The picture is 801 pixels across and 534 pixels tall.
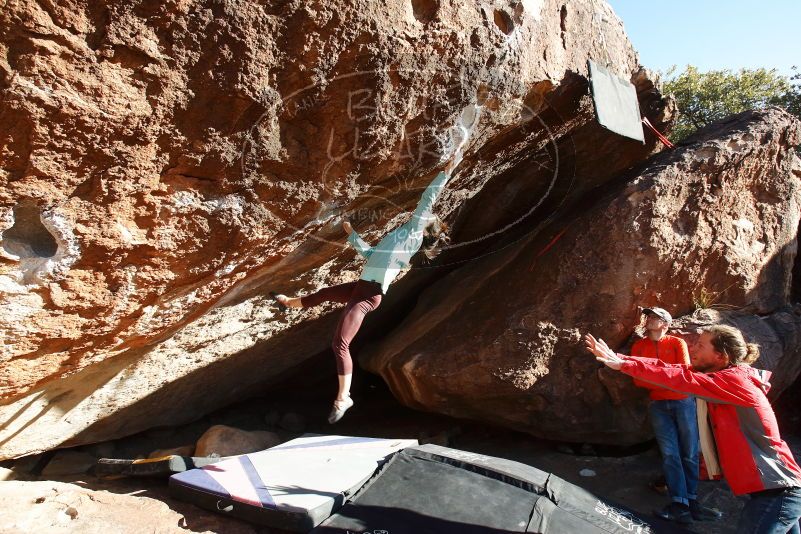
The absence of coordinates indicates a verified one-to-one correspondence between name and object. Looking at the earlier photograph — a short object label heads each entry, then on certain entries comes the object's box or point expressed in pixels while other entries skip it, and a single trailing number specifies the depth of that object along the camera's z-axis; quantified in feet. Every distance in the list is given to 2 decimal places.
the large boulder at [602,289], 14.73
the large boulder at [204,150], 8.25
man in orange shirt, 11.83
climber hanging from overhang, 12.07
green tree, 40.96
